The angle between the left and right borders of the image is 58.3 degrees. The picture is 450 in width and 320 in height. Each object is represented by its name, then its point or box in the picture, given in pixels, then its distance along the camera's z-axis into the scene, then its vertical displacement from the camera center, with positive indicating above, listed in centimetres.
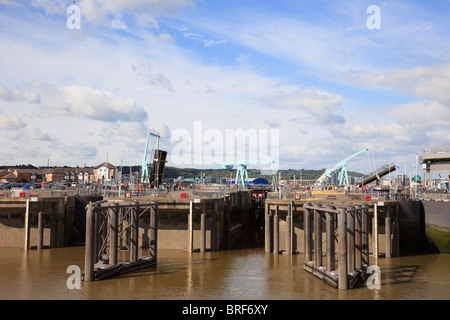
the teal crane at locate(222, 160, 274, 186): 8899 +414
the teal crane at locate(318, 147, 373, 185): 8356 +265
